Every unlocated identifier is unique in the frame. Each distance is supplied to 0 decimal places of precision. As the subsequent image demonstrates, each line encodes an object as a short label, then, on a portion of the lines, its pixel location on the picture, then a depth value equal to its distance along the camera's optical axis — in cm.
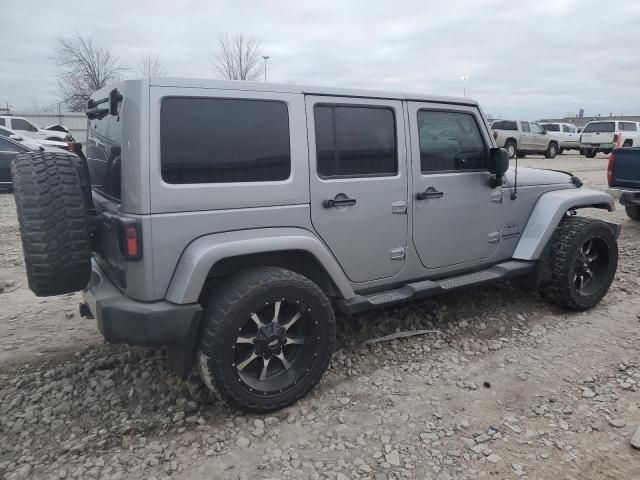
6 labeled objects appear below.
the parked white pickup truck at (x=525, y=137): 2184
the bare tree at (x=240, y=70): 2983
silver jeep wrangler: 261
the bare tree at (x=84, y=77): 3528
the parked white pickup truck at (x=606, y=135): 2284
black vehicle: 1059
